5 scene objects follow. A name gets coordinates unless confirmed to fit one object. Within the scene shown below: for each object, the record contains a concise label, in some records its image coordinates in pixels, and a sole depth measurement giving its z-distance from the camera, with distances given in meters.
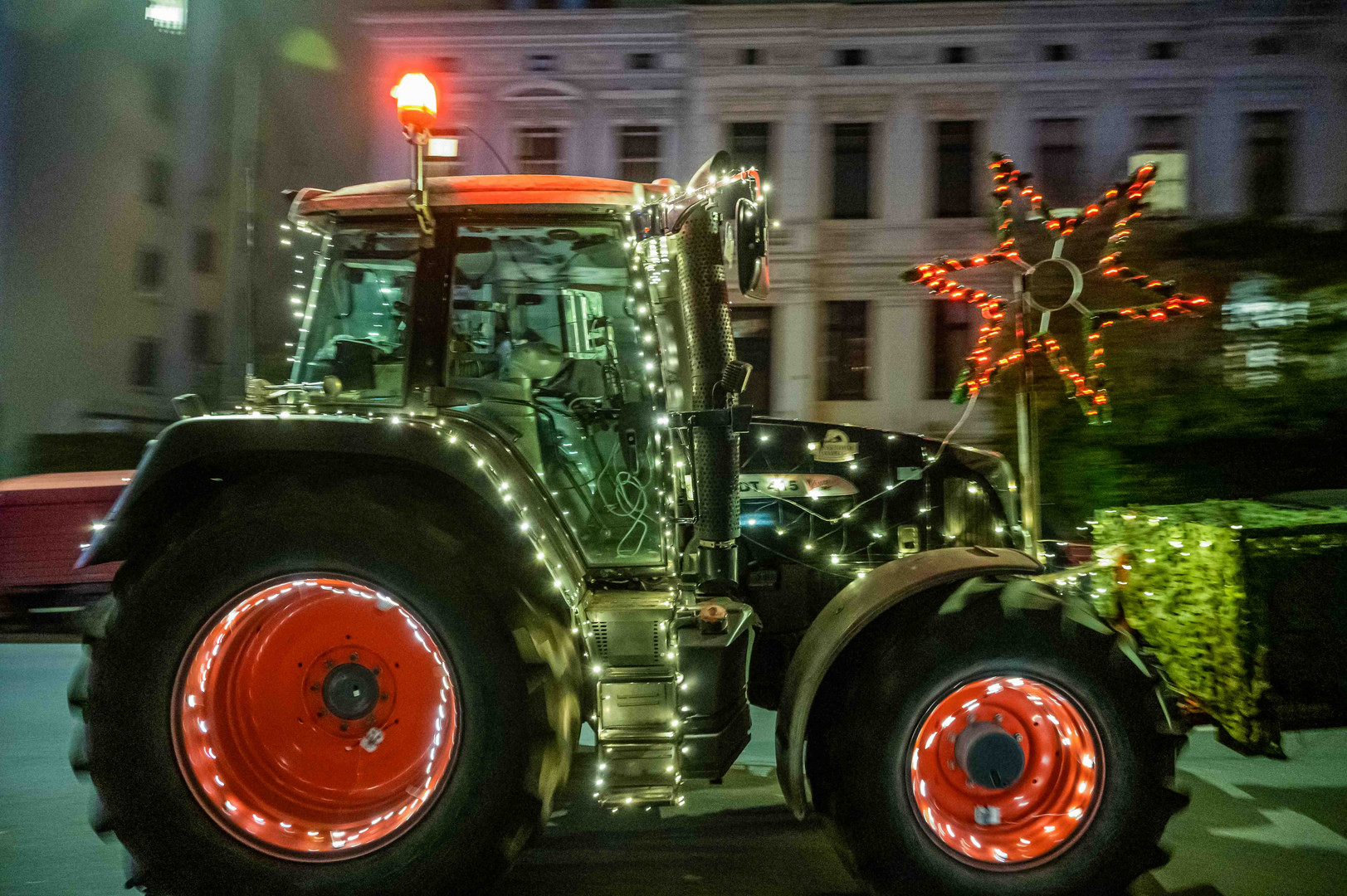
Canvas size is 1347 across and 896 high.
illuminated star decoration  3.47
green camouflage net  4.01
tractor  2.80
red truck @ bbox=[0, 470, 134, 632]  8.60
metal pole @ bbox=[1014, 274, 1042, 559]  3.44
